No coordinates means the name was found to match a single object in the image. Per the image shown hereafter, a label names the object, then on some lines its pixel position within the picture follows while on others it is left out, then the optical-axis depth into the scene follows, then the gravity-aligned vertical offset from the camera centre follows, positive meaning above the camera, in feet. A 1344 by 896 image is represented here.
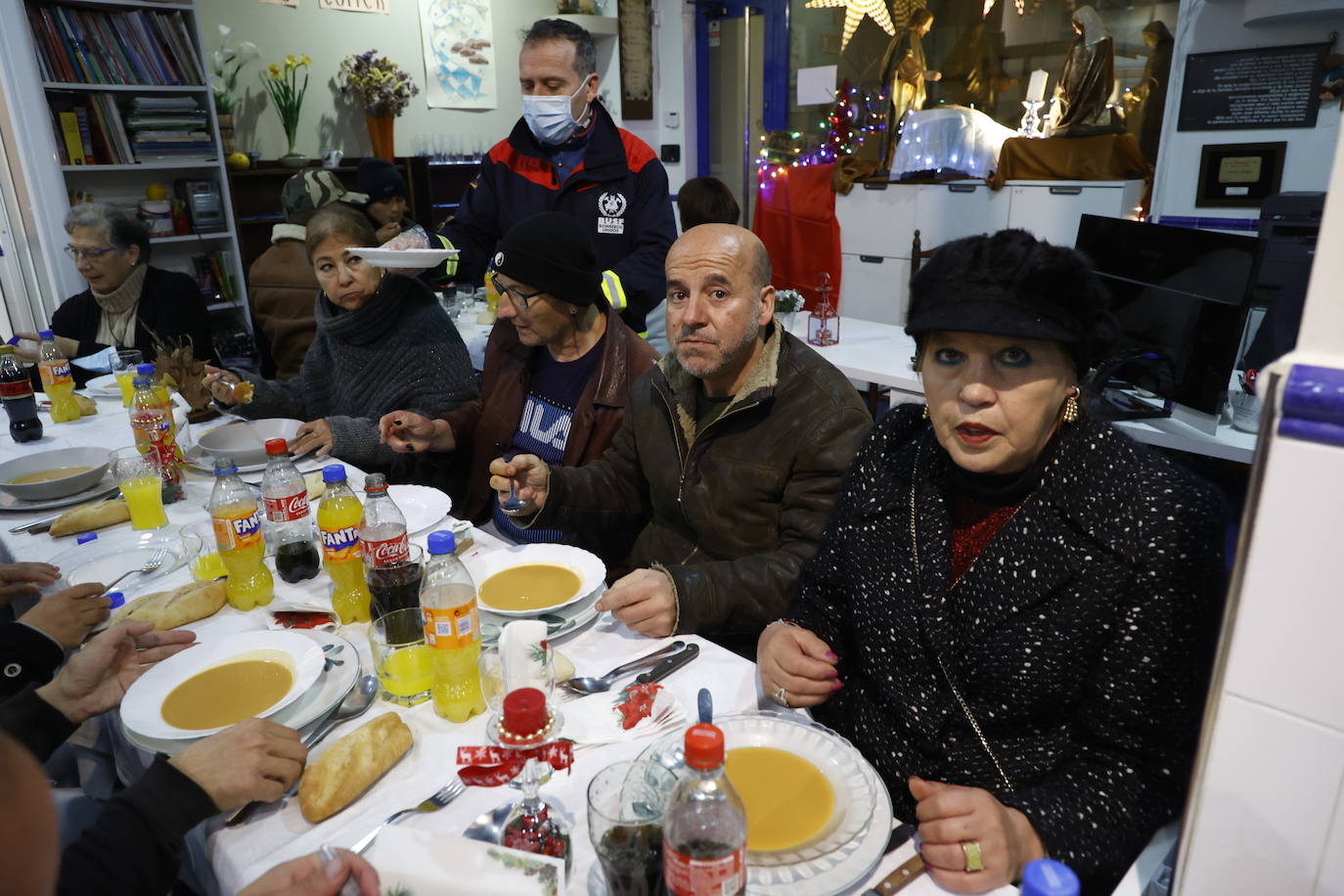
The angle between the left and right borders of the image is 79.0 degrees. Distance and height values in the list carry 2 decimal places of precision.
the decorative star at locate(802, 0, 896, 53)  19.20 +3.95
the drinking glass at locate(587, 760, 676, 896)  2.97 -2.24
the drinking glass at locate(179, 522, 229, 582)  5.81 -2.45
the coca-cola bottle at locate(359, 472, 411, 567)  4.87 -1.96
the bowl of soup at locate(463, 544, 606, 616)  5.14 -2.45
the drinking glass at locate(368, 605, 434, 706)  4.33 -2.35
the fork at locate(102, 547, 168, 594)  5.90 -2.50
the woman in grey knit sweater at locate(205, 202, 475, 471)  8.91 -1.71
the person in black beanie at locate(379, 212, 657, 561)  7.93 -1.80
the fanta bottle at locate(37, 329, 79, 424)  9.41 -1.95
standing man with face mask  10.96 +0.19
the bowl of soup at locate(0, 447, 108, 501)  7.07 -2.35
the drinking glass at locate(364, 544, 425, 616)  4.96 -2.27
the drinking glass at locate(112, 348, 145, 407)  9.57 -2.00
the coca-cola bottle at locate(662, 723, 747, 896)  2.62 -2.05
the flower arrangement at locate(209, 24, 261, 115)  17.25 +2.74
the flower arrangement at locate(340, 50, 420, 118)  18.81 +2.52
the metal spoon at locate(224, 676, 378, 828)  4.13 -2.58
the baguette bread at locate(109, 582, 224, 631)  5.14 -2.47
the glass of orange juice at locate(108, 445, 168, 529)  6.56 -2.21
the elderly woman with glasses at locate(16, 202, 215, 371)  12.09 -1.41
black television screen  7.59 -1.17
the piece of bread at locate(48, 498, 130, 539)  6.63 -2.45
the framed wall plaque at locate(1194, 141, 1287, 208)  14.49 +0.02
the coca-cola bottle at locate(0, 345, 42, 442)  8.63 -2.00
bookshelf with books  14.78 +1.55
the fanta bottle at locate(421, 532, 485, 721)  4.11 -2.14
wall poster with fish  20.29 +3.46
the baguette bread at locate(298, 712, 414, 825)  3.60 -2.49
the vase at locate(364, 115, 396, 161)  19.21 +1.40
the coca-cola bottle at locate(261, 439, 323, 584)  5.59 -2.13
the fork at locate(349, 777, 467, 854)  3.41 -2.57
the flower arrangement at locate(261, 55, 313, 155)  17.84 +2.30
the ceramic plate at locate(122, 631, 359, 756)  3.99 -2.50
